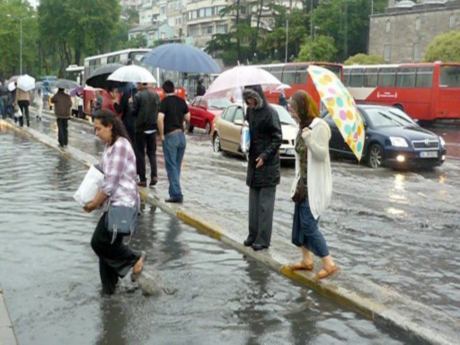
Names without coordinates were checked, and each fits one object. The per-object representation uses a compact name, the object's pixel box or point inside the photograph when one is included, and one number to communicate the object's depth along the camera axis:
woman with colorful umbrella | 6.39
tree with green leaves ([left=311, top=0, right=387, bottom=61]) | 84.56
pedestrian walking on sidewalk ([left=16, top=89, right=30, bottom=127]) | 25.23
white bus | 31.31
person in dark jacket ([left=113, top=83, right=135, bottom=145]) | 11.62
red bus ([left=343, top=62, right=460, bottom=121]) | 33.94
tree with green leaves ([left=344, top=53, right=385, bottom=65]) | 68.38
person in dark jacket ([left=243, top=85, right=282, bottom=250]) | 7.43
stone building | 77.62
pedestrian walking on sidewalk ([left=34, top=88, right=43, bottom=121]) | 33.03
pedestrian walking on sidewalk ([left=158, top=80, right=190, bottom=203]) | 10.27
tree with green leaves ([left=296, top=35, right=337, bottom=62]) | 75.88
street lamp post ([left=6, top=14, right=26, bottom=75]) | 84.81
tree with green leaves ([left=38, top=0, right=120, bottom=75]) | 74.12
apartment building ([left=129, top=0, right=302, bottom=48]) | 108.10
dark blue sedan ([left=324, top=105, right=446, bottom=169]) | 16.83
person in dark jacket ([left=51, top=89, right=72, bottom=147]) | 18.23
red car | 26.73
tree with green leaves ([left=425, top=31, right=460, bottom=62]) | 57.60
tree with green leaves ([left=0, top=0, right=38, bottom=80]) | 85.75
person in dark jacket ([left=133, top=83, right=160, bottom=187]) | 11.24
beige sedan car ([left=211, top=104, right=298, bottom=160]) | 17.02
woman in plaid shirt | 5.90
